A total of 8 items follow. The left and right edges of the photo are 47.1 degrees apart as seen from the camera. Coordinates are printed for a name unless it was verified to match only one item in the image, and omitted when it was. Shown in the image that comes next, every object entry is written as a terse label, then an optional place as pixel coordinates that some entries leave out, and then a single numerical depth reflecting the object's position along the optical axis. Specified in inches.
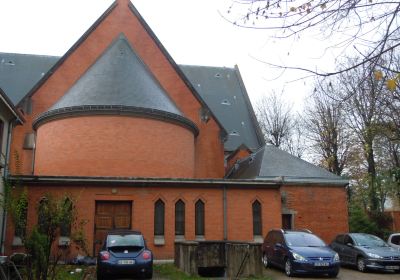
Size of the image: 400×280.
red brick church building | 776.9
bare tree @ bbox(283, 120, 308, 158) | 1823.5
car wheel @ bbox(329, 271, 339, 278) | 591.0
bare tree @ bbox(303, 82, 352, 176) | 1346.0
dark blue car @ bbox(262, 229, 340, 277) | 582.6
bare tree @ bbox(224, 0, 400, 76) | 223.5
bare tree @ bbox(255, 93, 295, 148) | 1877.5
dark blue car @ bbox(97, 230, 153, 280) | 543.5
